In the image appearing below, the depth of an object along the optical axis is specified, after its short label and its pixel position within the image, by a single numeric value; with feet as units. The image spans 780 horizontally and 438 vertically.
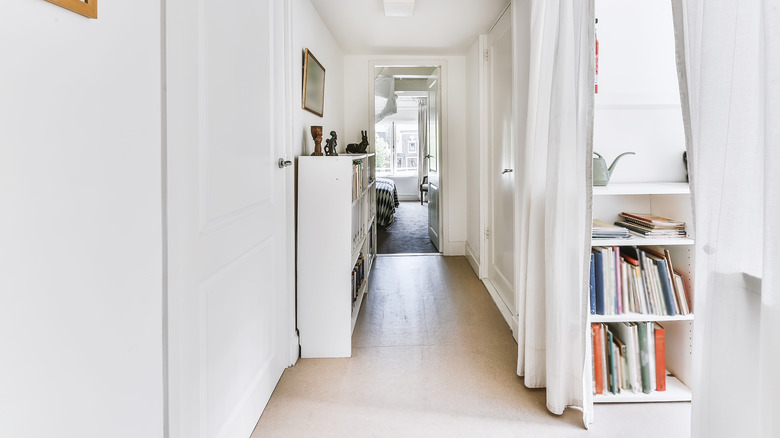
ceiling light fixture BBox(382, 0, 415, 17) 9.89
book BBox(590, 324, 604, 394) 6.15
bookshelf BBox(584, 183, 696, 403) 6.05
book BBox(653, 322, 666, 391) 6.13
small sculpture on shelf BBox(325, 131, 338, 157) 9.43
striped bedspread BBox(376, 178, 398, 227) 21.61
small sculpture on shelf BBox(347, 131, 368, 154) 12.58
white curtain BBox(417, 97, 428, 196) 30.22
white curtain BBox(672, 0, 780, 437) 2.35
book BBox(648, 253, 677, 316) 6.03
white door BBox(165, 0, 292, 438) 3.79
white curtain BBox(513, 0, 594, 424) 5.45
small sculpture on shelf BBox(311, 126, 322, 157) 8.56
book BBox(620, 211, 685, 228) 6.12
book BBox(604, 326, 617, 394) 6.19
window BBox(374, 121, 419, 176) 37.29
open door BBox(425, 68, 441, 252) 16.35
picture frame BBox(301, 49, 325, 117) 8.91
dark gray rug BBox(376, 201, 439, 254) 17.61
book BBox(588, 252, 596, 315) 6.09
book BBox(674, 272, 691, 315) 6.07
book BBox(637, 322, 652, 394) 6.14
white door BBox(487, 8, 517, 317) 10.21
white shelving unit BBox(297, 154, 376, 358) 7.94
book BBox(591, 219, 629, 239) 6.11
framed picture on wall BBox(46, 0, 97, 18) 2.49
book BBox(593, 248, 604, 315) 6.07
